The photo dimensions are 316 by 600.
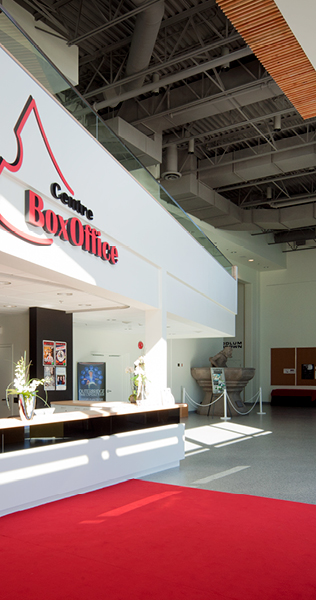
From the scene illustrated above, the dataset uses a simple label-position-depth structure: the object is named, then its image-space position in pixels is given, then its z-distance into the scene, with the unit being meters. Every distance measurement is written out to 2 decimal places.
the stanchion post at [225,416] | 14.77
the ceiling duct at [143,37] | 7.32
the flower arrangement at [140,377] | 7.66
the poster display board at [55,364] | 9.16
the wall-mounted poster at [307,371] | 21.39
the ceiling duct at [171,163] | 11.90
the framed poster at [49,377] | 9.14
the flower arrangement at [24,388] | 5.55
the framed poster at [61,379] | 9.44
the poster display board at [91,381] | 13.05
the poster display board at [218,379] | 16.41
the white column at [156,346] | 7.90
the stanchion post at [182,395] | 17.15
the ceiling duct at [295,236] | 19.81
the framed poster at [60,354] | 9.38
